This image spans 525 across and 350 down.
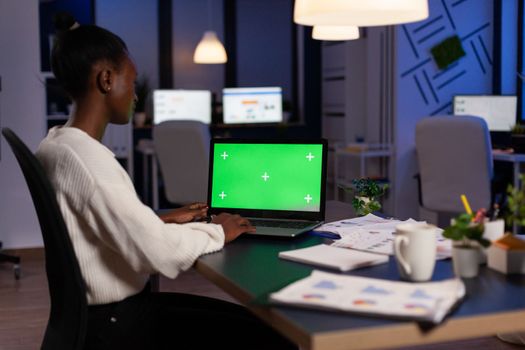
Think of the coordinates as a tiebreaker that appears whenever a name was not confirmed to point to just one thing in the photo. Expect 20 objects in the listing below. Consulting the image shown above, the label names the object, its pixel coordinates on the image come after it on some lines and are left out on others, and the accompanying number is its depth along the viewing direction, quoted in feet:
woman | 5.67
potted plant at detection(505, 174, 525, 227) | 5.25
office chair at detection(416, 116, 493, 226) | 15.39
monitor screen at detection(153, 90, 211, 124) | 23.48
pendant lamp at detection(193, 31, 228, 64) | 23.73
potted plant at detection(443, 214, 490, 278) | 5.29
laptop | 7.68
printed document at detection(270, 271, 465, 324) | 4.35
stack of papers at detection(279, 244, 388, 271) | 5.64
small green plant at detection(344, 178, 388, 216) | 8.05
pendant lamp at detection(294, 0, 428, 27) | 6.70
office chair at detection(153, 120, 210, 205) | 17.19
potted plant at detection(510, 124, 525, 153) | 17.31
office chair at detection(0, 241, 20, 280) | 15.84
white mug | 5.12
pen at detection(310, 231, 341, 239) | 7.03
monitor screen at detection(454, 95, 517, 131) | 19.48
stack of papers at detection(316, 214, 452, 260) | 6.21
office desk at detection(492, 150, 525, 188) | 16.58
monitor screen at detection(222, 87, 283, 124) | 24.18
